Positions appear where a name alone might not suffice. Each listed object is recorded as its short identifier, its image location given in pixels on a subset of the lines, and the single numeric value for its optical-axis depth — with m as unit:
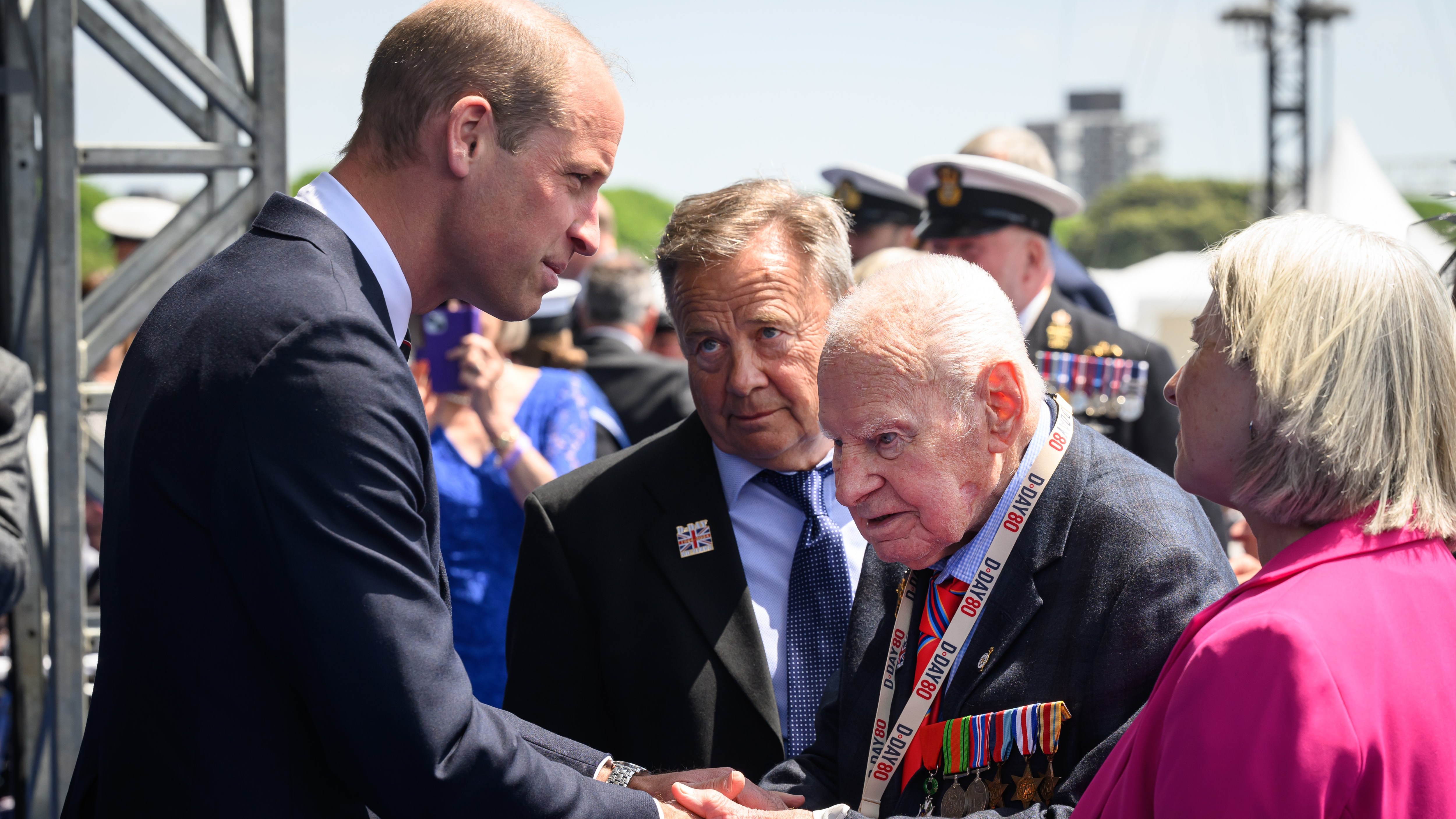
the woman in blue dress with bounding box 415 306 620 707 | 3.99
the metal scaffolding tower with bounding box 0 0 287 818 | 3.75
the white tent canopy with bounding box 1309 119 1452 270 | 13.17
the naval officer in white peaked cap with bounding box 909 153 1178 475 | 4.30
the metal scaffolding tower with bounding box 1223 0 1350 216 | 31.50
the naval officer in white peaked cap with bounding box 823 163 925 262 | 6.13
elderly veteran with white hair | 1.91
